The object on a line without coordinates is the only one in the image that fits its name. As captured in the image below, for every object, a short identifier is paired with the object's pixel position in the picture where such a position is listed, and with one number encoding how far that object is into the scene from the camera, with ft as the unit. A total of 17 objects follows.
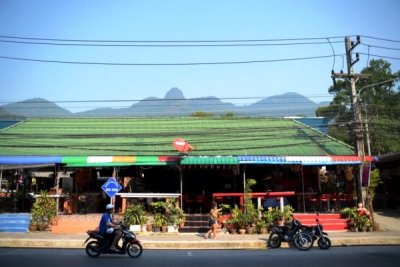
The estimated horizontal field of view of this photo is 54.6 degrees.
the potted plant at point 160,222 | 55.16
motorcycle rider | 36.22
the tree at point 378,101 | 123.65
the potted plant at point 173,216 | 55.52
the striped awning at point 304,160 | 60.29
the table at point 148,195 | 58.03
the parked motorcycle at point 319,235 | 42.19
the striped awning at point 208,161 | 58.49
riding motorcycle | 36.19
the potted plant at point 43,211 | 55.88
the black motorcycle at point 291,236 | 41.37
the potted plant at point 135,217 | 55.16
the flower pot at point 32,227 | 55.93
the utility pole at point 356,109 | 58.44
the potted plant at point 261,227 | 54.24
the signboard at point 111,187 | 49.21
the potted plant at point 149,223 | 55.42
